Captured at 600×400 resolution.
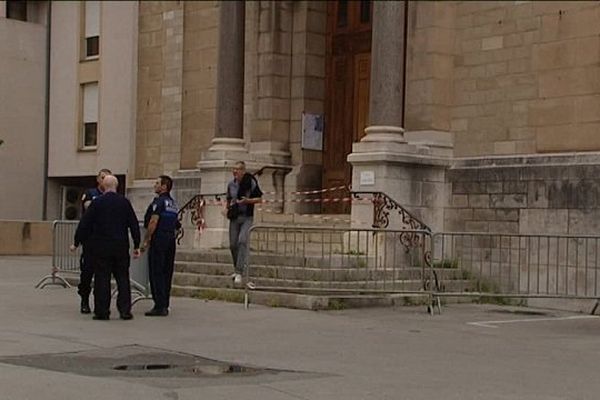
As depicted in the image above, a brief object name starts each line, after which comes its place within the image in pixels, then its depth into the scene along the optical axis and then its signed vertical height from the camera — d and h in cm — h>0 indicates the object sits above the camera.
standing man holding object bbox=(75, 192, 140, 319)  1304 -34
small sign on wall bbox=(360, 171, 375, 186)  1789 +69
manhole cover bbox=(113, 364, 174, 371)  952 -134
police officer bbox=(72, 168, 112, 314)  1329 -83
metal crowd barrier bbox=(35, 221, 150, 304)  1755 -72
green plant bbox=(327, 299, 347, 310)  1503 -117
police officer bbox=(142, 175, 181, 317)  1372 -39
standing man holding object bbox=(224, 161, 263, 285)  1575 +6
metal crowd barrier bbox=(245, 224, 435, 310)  1535 -63
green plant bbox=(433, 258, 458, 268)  1731 -66
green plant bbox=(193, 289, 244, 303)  1559 -115
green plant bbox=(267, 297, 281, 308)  1513 -117
